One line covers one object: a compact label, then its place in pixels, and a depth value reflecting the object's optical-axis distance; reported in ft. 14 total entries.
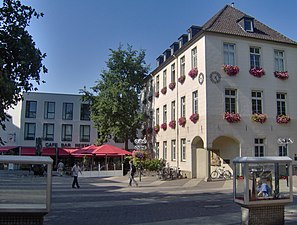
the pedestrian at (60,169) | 113.19
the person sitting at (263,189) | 27.81
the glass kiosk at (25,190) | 22.91
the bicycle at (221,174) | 83.66
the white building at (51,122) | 158.10
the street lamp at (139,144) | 100.68
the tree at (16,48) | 30.12
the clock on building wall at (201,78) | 83.83
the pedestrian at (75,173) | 70.65
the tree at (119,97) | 121.19
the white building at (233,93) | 82.64
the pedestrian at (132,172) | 74.96
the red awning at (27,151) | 150.10
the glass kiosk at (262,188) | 27.45
